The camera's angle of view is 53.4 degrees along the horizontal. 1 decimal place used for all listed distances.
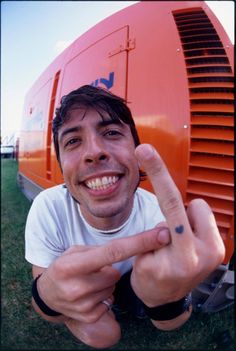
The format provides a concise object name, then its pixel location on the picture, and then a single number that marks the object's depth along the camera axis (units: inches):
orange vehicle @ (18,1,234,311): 24.9
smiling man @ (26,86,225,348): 14.6
